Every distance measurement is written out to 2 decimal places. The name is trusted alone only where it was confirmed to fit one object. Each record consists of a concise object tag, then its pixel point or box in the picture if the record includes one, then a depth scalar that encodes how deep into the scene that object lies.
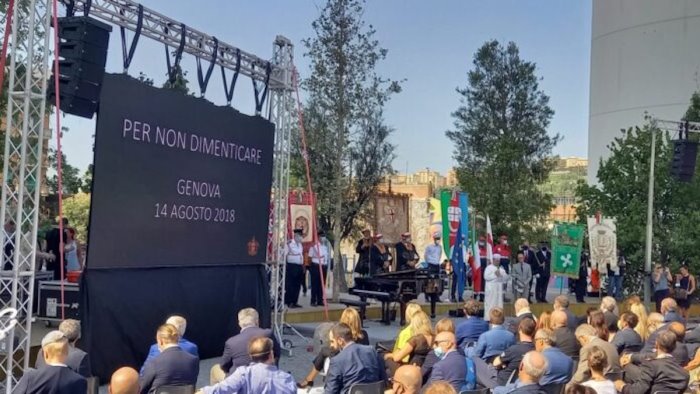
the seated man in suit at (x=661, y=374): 6.92
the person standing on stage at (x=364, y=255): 17.02
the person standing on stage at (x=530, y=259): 20.25
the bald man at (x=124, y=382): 4.64
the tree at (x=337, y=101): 19.69
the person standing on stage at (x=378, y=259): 16.95
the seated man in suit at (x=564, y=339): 8.45
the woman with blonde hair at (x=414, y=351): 7.57
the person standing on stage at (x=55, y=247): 13.82
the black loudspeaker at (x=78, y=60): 8.27
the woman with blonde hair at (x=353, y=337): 7.35
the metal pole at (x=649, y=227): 21.08
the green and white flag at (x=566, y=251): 20.75
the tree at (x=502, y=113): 35.88
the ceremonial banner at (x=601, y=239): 21.14
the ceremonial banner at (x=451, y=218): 18.44
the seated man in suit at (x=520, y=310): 9.49
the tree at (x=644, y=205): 22.25
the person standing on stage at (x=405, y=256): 17.03
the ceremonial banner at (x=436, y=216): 18.97
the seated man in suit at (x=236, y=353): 7.17
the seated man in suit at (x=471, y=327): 8.95
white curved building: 38.53
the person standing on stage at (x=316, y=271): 16.59
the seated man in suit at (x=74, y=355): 6.12
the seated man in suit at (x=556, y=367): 6.72
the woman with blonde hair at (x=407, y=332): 8.12
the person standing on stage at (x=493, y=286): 16.92
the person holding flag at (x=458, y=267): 18.62
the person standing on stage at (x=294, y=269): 15.80
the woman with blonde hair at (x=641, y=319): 9.83
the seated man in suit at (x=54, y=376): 5.06
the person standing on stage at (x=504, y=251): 20.23
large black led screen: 9.38
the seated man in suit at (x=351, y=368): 6.25
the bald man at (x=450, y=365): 6.45
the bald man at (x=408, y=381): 5.09
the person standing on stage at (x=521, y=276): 19.36
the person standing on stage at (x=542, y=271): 20.48
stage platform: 15.38
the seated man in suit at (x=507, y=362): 7.28
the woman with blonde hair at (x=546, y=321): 8.79
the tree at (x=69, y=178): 25.45
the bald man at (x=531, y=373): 5.44
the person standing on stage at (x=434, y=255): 17.95
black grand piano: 15.84
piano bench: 15.50
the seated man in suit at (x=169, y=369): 6.05
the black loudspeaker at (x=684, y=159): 19.88
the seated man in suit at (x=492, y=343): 8.11
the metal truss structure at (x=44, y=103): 7.82
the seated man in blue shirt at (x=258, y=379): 5.36
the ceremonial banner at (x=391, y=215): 23.38
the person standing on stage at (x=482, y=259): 19.34
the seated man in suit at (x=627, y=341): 8.98
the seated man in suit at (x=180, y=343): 6.81
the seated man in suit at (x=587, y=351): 6.93
